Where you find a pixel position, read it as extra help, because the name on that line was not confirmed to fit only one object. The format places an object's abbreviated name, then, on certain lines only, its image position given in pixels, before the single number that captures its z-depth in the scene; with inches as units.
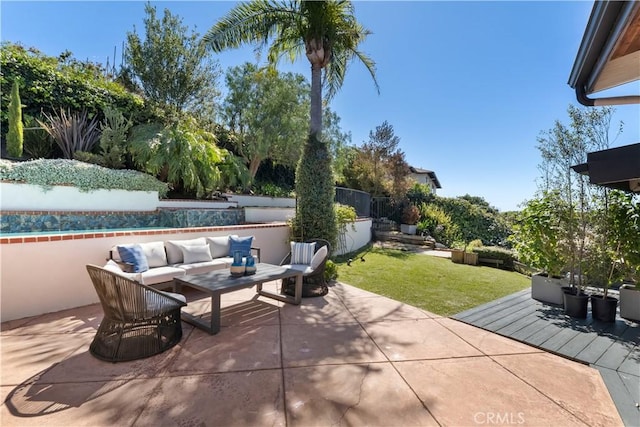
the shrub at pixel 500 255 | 398.9
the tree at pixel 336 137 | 577.6
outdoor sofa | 193.0
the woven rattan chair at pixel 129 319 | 124.0
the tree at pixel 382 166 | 653.3
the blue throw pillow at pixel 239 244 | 262.2
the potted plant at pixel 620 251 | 178.7
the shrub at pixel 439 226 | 593.6
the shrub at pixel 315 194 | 312.0
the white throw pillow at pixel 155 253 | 210.8
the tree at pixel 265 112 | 476.1
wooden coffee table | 154.9
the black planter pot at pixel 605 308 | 181.0
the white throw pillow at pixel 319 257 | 225.0
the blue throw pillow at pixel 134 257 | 193.6
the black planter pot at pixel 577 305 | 189.2
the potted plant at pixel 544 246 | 211.2
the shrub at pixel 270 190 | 533.4
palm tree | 311.9
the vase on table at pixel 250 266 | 191.0
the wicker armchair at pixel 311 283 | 223.4
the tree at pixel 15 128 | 304.0
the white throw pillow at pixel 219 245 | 255.5
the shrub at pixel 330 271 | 268.4
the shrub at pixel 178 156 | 348.2
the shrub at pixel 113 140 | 340.5
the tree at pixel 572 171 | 180.9
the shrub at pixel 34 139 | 330.0
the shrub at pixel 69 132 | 333.4
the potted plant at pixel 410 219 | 612.4
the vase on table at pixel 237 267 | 188.5
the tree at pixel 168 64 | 474.6
